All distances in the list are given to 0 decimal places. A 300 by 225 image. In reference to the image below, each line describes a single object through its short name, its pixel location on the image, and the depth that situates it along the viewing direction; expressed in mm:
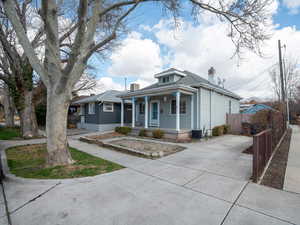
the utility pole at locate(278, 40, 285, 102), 16094
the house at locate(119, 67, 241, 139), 10188
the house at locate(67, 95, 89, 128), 18831
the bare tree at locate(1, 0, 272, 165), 4090
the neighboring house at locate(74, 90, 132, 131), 14148
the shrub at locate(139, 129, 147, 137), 10701
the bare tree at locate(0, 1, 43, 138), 9797
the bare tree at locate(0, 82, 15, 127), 18688
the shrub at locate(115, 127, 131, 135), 11710
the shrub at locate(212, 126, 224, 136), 11176
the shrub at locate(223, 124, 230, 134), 12716
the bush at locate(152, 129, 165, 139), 9758
